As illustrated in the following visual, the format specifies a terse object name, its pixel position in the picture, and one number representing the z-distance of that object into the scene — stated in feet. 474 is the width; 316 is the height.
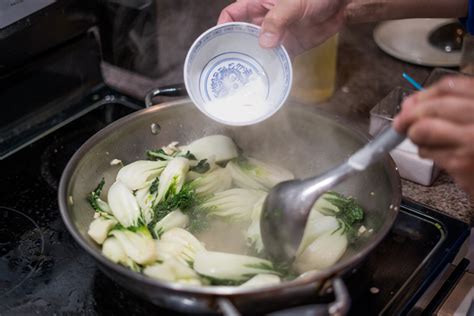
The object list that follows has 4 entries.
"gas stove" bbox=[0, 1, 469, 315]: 3.81
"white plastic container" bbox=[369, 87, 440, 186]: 4.76
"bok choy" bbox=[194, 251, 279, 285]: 3.54
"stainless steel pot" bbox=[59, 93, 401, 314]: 2.99
